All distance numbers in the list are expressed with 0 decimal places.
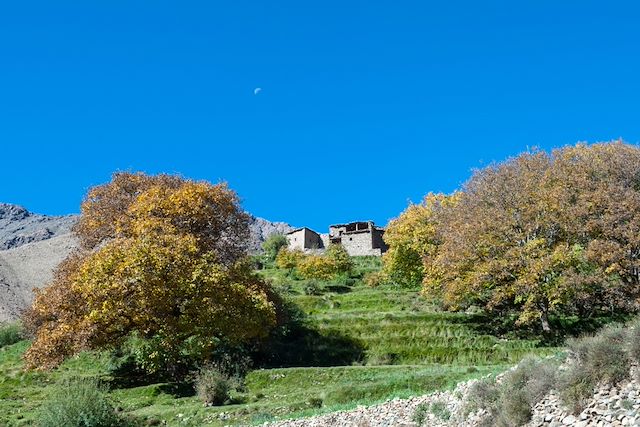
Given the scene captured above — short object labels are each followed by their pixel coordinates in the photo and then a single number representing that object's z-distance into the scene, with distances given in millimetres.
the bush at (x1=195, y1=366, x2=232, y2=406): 19906
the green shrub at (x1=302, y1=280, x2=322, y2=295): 49750
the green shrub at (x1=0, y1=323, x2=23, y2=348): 37094
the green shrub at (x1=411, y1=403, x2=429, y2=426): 14330
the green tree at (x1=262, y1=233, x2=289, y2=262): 86144
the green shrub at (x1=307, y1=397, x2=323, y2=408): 18841
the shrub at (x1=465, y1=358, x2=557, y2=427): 12289
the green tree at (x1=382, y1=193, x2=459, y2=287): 44219
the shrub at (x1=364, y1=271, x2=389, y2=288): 53184
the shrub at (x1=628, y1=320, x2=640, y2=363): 11482
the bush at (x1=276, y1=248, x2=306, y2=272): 66062
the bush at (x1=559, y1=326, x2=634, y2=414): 11469
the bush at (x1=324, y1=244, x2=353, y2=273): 59594
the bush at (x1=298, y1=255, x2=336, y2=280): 57750
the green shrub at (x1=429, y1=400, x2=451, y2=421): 13905
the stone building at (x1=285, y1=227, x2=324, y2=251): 84438
